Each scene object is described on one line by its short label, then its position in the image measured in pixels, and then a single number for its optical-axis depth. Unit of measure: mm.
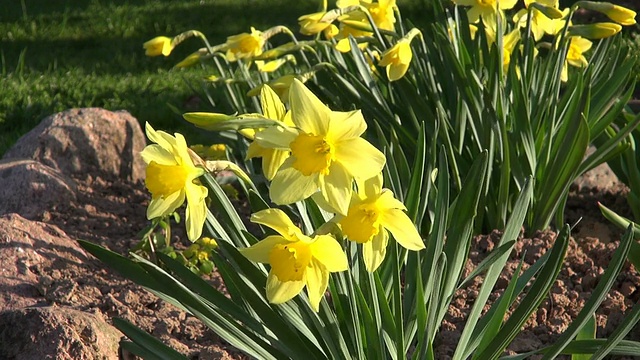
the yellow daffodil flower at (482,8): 3088
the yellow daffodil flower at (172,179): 1693
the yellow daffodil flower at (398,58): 2645
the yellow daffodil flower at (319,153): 1646
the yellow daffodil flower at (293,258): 1662
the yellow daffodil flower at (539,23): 3318
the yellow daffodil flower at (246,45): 3148
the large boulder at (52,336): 2154
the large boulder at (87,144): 3545
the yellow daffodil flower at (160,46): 3328
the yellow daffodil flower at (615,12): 2789
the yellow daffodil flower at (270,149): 1818
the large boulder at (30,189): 3252
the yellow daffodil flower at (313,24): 3064
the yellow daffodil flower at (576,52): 3313
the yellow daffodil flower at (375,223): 1689
